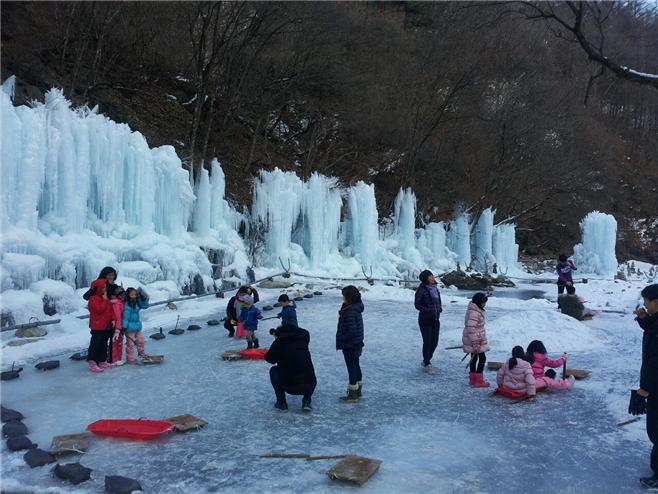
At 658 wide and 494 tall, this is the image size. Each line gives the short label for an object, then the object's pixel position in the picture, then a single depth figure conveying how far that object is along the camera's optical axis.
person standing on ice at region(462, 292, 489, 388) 6.53
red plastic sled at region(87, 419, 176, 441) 4.70
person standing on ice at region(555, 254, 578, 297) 14.08
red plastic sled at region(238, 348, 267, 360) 7.80
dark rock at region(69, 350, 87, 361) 7.43
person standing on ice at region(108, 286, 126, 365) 6.99
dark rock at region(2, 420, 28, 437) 4.66
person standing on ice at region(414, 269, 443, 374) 7.14
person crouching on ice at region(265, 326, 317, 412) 5.52
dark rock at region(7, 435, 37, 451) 4.39
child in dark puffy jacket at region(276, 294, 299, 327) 6.75
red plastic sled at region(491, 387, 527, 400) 5.96
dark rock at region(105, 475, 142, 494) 3.64
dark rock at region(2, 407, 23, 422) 5.06
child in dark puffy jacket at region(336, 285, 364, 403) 5.83
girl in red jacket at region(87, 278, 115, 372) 6.78
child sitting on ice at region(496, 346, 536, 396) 5.95
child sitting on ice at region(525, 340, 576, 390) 6.29
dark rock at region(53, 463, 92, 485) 3.82
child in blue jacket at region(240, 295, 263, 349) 8.34
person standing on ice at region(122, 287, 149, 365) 7.29
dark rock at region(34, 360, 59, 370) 6.89
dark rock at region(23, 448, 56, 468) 4.09
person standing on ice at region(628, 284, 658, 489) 3.89
